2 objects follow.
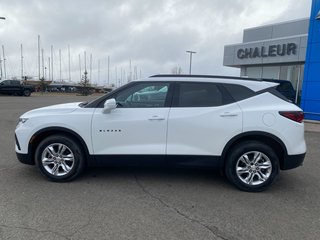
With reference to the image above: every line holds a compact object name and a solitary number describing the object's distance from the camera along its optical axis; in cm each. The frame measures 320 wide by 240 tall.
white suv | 412
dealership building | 1233
